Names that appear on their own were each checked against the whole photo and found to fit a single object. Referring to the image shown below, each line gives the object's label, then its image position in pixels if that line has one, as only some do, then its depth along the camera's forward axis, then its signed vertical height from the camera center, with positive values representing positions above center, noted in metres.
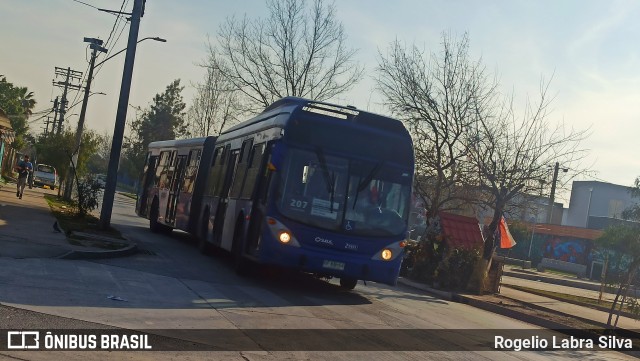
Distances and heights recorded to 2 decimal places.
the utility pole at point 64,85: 69.38 +7.10
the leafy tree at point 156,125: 91.69 +6.84
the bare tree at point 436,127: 26.98 +3.49
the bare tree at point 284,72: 37.75 +6.16
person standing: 31.66 -0.65
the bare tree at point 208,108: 50.62 +5.47
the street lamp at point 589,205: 75.94 +4.72
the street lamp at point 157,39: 31.15 +5.60
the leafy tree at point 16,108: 73.38 +4.83
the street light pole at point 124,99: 21.55 +2.09
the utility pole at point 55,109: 76.64 +5.33
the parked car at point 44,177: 57.50 -0.97
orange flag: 27.91 +0.08
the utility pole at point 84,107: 39.35 +3.33
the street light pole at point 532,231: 57.76 +0.97
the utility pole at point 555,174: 24.28 +2.29
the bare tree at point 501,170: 23.11 +2.14
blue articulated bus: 14.02 +0.30
